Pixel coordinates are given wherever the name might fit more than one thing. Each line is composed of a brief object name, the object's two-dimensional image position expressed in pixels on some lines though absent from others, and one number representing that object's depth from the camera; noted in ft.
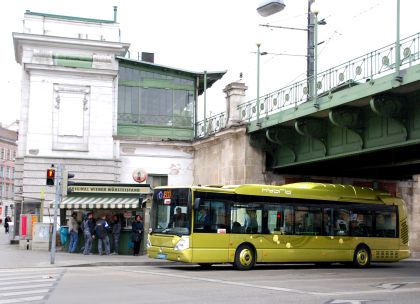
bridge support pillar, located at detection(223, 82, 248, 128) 100.37
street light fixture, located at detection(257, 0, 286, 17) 51.47
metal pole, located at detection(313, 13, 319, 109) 74.49
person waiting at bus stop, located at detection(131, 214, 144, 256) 86.63
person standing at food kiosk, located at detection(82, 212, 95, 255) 85.33
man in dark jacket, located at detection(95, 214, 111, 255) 84.99
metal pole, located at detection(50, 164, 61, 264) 70.49
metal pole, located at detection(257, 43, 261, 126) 89.04
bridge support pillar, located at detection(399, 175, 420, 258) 111.55
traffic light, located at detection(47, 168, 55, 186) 72.59
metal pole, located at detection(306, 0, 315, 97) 99.66
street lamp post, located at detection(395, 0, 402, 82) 60.80
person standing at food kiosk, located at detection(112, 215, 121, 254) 87.66
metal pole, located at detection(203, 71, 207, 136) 114.73
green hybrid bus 68.39
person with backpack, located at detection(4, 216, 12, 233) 163.84
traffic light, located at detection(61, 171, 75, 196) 72.95
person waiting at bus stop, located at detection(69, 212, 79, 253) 88.12
